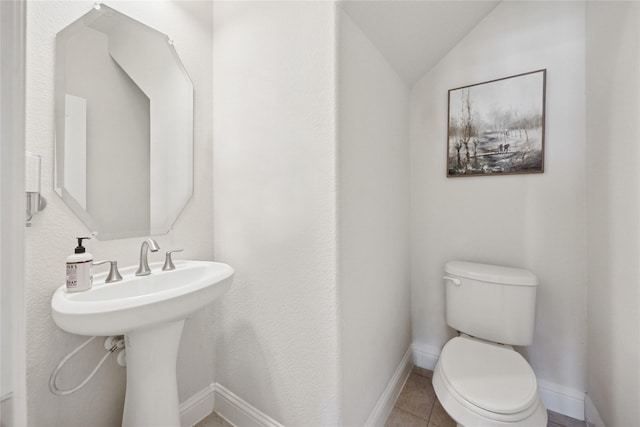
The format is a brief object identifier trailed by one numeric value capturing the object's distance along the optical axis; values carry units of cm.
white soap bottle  79
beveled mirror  90
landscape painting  135
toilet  91
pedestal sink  67
